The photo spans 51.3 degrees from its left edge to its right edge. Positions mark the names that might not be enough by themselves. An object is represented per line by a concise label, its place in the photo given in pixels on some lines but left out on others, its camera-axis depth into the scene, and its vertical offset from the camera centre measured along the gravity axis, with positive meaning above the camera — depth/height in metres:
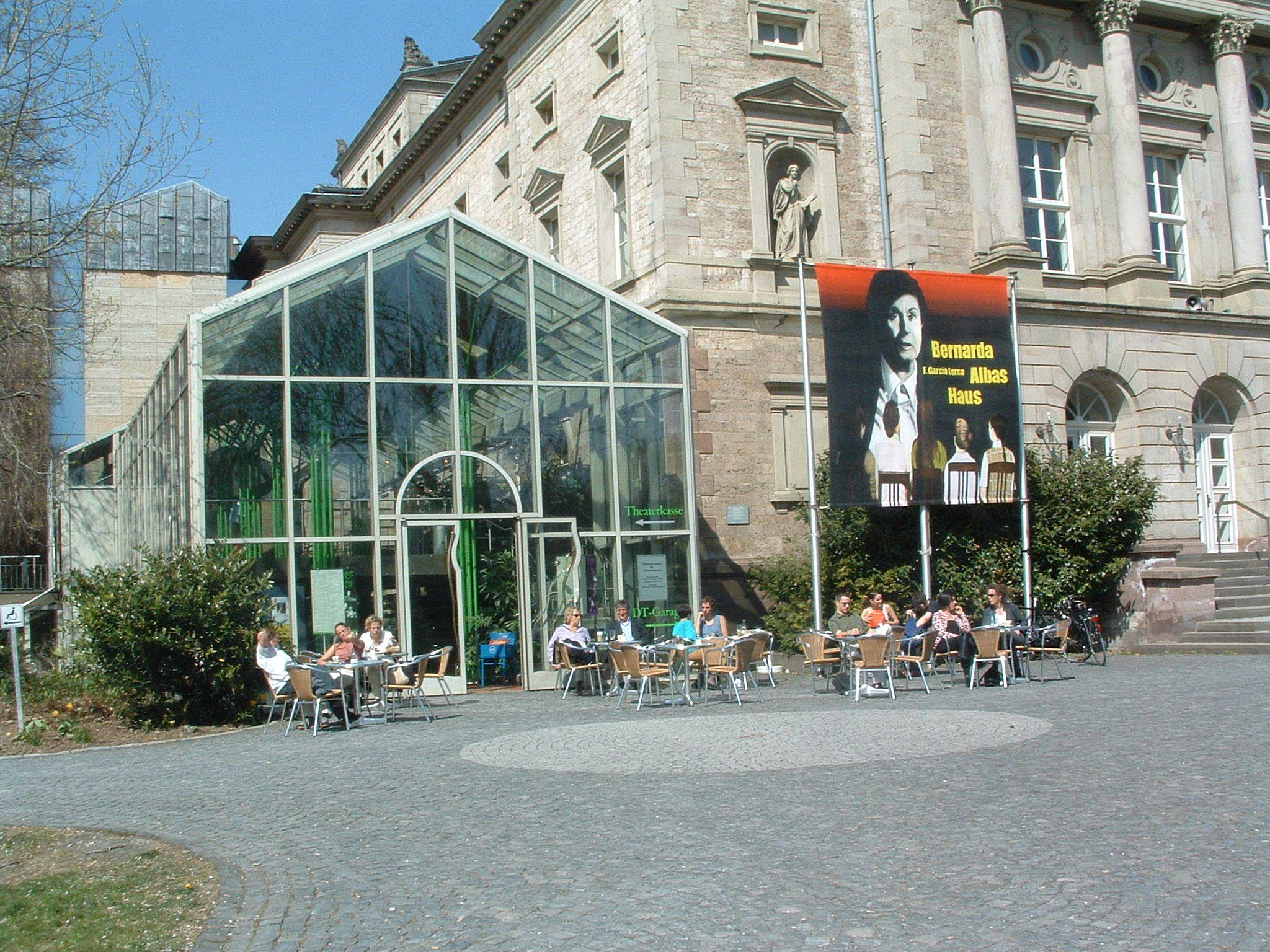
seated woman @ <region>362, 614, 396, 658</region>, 16.59 -0.53
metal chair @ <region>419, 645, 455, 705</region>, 16.52 -1.02
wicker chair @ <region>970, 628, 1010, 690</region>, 16.42 -1.06
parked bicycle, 20.11 -1.14
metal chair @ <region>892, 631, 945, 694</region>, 16.08 -1.09
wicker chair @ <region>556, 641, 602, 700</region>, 17.48 -1.07
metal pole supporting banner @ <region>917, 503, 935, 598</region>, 20.48 +0.37
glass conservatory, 17.23 +2.06
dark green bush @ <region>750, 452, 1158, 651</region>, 21.75 +0.38
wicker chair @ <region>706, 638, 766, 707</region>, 16.14 -1.03
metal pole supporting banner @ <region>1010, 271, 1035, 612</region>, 20.39 +0.97
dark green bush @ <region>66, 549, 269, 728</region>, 14.75 -0.33
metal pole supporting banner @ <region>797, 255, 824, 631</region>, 19.66 +1.13
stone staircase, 20.95 -0.94
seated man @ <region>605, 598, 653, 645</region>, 18.06 -0.62
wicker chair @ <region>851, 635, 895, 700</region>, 15.26 -0.96
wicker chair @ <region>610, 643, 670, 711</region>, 15.65 -1.02
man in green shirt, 17.25 -0.63
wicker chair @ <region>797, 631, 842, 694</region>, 16.89 -1.01
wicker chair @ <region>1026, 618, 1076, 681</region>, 17.58 -1.11
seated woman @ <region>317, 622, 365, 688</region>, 15.82 -0.65
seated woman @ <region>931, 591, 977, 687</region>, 17.84 -0.80
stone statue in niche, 24.06 +6.49
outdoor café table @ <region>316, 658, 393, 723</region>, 14.75 -0.90
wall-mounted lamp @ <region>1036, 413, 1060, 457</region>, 24.48 +2.37
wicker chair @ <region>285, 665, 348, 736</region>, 14.09 -0.98
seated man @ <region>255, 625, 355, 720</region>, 15.00 -0.71
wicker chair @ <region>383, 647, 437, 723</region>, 15.91 -1.16
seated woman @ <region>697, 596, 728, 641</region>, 18.08 -0.61
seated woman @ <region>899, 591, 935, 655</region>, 17.27 -0.71
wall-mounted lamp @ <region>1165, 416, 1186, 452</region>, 26.02 +2.37
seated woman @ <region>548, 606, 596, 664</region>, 17.61 -0.72
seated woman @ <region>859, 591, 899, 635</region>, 17.20 -0.58
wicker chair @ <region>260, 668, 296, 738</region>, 14.96 -1.16
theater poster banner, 20.39 +2.85
